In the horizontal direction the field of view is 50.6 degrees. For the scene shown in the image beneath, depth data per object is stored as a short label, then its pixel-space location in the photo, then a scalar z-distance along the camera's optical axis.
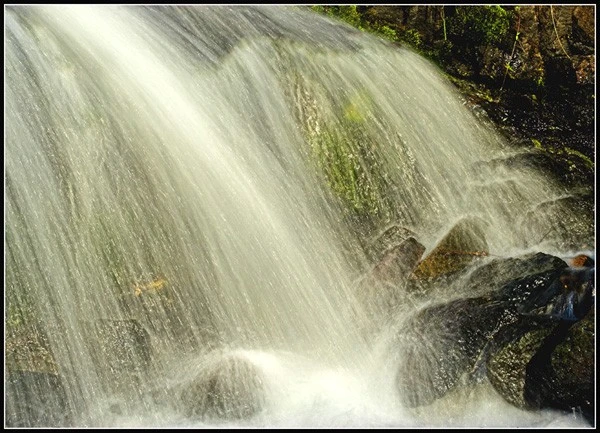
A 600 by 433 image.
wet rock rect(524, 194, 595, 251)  6.11
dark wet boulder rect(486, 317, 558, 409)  4.82
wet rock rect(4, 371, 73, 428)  4.89
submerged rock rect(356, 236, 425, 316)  5.46
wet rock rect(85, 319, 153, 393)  5.09
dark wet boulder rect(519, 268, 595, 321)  5.00
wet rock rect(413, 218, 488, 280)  5.60
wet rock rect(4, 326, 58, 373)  4.95
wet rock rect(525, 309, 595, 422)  4.64
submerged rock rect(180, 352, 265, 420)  4.96
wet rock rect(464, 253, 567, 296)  5.34
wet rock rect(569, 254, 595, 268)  5.51
